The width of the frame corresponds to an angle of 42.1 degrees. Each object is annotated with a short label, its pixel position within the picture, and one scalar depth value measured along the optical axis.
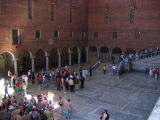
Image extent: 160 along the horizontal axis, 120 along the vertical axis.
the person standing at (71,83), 17.22
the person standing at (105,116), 10.25
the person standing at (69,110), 11.89
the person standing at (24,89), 16.03
